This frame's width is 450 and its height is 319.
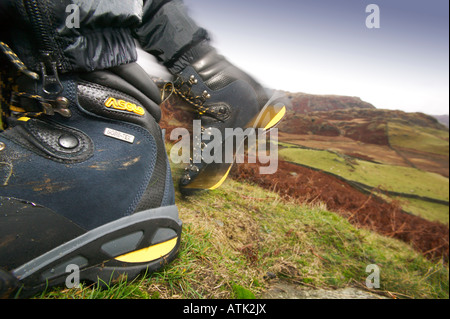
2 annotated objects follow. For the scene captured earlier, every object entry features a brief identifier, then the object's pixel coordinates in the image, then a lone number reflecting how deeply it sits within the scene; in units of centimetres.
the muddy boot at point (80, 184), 16
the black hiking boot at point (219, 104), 29
